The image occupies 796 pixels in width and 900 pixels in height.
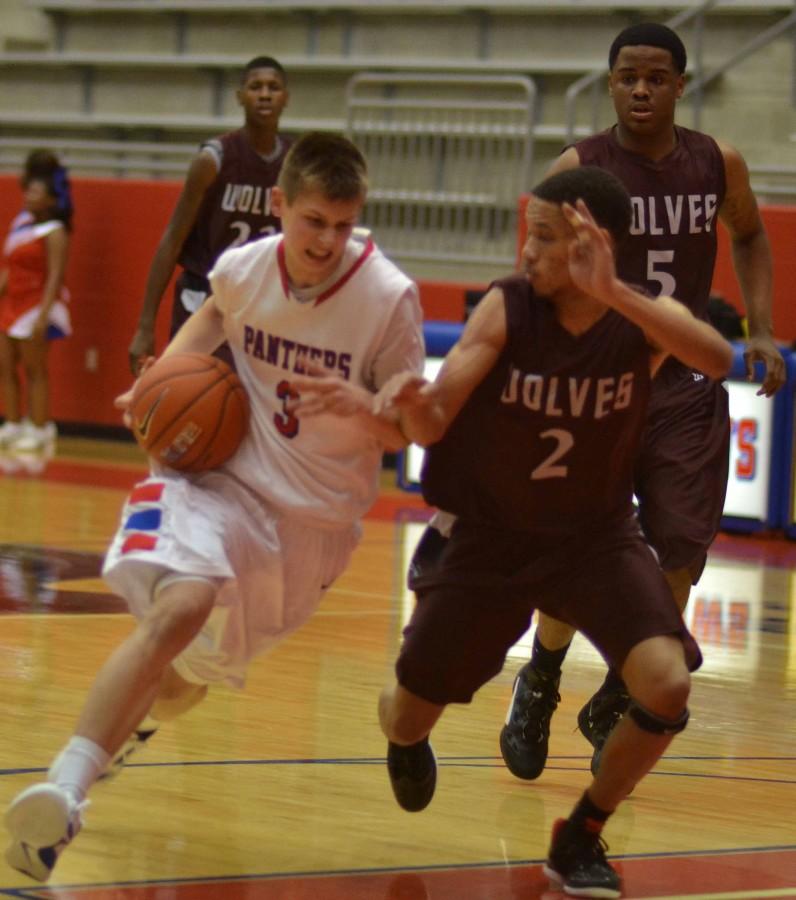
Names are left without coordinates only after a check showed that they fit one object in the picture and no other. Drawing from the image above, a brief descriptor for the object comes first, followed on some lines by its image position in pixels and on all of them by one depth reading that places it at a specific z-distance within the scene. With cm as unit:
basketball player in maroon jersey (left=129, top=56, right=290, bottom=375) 1306
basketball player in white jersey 671
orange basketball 692
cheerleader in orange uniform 2380
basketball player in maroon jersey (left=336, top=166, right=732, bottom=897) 666
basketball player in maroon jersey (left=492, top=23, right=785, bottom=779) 842
